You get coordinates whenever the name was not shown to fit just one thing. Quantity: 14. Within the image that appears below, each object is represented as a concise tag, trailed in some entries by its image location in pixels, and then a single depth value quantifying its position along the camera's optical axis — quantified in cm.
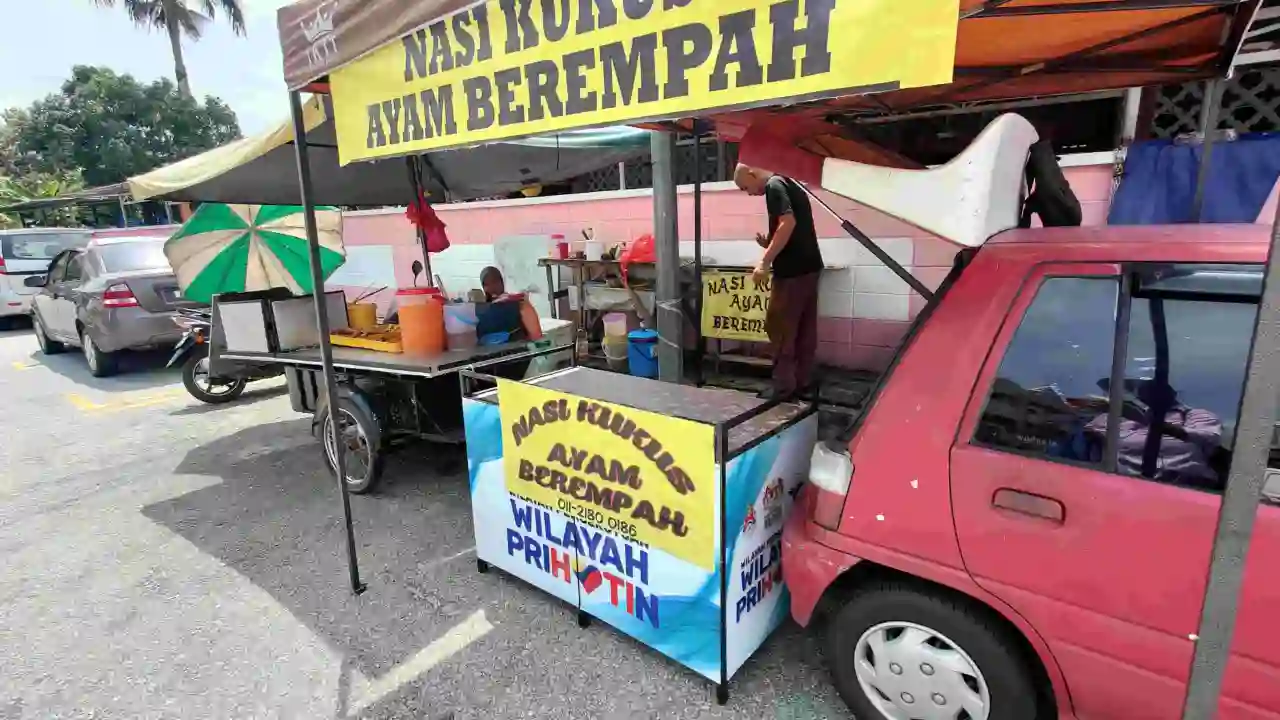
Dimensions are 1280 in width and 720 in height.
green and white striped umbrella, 533
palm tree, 2622
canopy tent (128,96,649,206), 432
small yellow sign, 534
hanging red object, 547
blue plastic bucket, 524
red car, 158
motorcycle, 668
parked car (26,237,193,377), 781
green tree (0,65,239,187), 2667
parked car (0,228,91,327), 1120
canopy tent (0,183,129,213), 1781
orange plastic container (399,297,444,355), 411
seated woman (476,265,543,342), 440
